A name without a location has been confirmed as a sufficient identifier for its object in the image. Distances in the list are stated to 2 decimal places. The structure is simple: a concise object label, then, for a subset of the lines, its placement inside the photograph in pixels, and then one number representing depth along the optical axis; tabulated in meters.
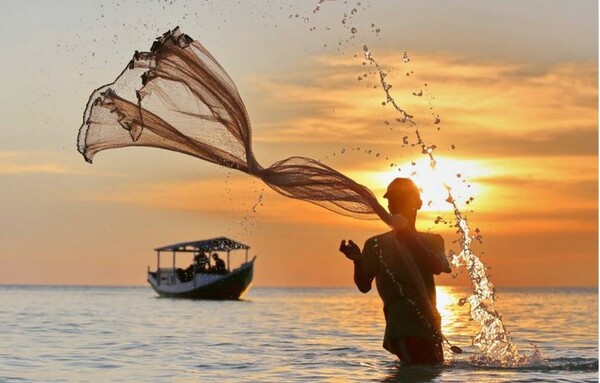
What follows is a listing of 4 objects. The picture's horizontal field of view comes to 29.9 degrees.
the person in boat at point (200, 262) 57.58
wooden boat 61.75
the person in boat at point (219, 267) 60.91
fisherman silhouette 10.48
